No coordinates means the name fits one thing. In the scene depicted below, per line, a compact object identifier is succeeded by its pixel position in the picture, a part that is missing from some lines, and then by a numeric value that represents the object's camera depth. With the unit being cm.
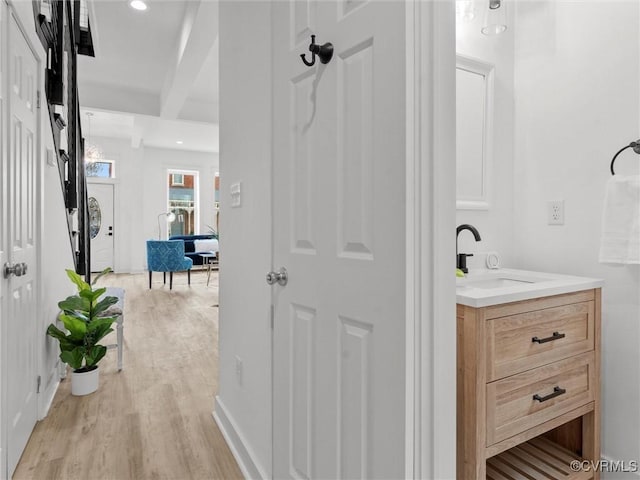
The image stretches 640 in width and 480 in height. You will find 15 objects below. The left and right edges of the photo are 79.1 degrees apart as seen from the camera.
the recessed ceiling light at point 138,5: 348
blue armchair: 646
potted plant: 240
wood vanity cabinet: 122
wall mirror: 191
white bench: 281
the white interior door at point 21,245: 168
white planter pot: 247
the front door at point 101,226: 835
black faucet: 179
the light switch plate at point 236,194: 181
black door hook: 110
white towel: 156
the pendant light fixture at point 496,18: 190
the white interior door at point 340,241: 91
